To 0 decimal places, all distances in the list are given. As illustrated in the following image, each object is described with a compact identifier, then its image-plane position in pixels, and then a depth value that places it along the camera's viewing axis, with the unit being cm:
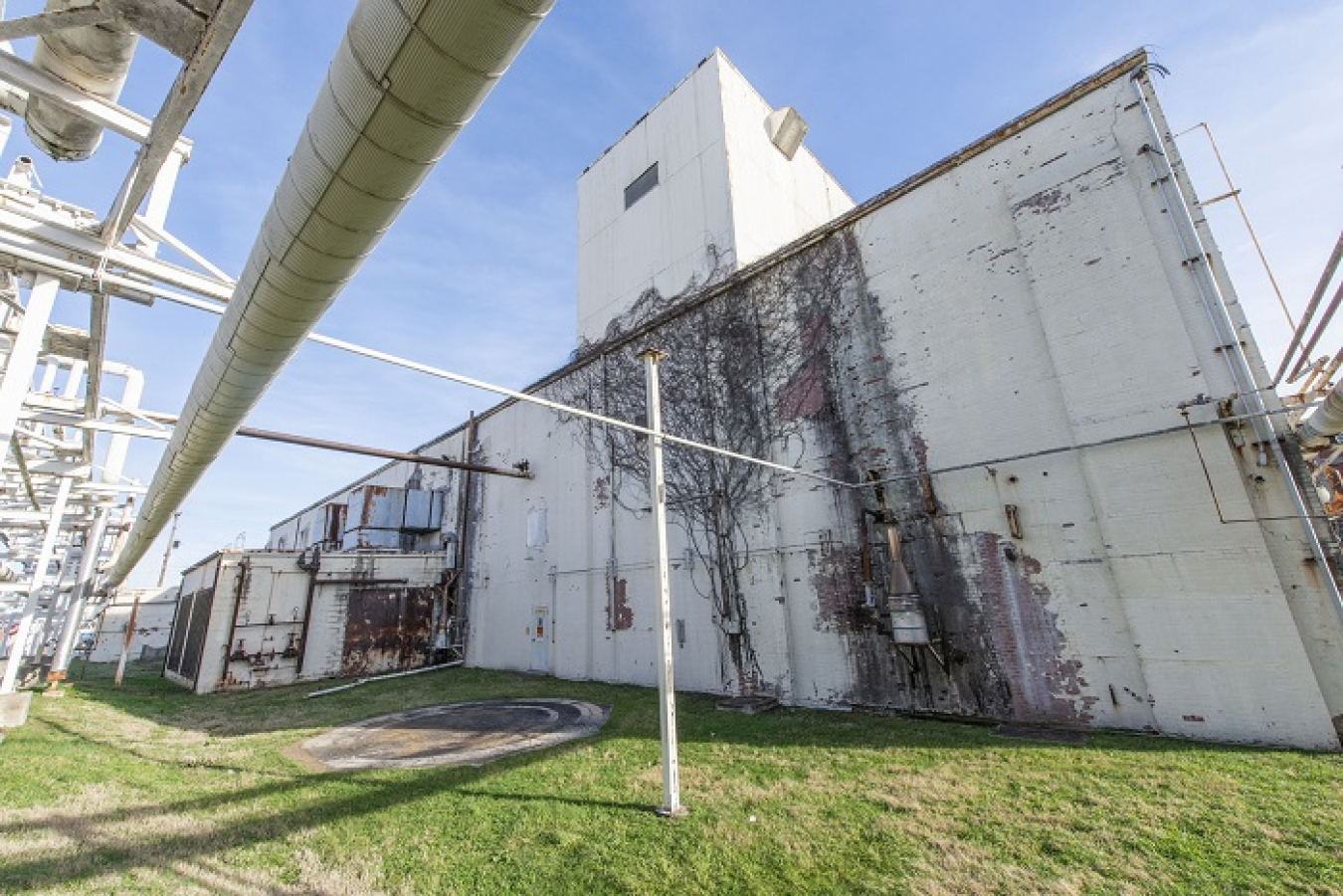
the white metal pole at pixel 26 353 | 510
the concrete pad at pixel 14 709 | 815
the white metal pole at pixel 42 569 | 928
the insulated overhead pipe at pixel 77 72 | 402
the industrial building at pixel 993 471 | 621
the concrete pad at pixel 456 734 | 673
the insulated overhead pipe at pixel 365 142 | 146
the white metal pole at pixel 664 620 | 467
